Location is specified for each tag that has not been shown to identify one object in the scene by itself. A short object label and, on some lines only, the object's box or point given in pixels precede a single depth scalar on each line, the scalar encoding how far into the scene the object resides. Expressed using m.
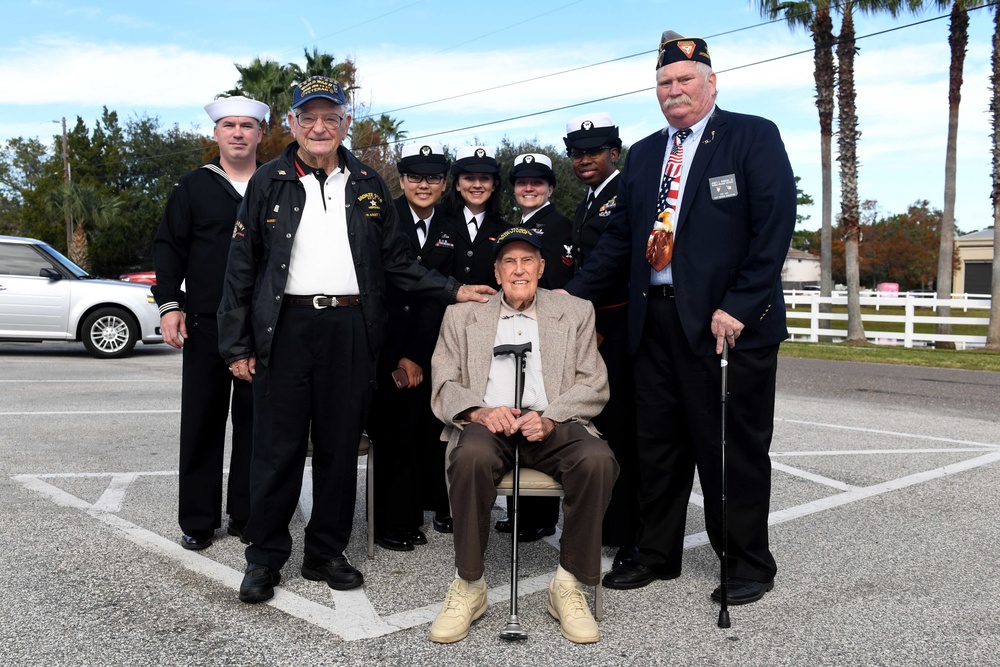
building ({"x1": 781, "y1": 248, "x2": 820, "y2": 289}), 109.81
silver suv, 14.23
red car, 27.48
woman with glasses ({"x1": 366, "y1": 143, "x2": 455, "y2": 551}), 4.91
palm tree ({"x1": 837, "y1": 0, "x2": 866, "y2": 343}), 23.14
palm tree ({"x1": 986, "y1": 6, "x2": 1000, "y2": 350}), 20.30
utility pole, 45.13
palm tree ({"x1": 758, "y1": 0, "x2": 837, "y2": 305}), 23.77
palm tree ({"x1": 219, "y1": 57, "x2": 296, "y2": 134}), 35.09
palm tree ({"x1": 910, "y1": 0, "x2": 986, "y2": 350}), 21.44
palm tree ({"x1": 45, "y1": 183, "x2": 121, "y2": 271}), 44.47
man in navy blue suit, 4.07
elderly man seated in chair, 3.80
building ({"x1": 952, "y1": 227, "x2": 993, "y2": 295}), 56.53
